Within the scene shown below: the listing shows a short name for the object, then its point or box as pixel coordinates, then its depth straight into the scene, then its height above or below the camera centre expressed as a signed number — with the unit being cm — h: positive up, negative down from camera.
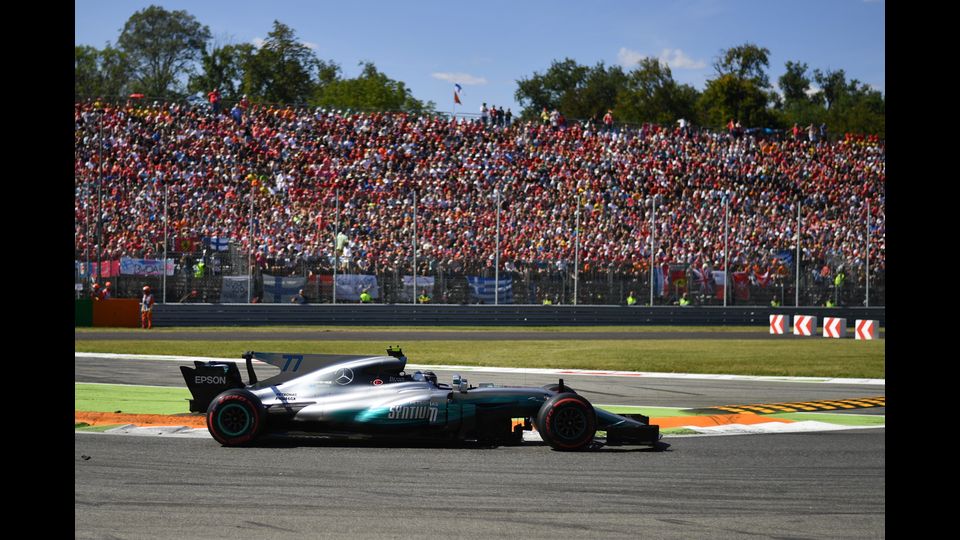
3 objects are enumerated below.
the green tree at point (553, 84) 10481 +2079
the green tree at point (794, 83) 11269 +2264
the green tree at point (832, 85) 11244 +2237
